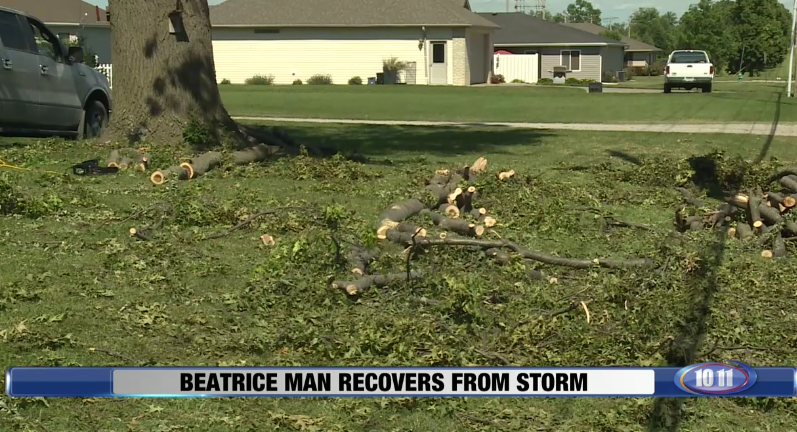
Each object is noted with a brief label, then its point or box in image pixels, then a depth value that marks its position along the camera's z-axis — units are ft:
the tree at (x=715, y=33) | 295.48
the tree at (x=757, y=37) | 289.12
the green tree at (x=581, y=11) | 551.59
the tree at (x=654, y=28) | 420.93
